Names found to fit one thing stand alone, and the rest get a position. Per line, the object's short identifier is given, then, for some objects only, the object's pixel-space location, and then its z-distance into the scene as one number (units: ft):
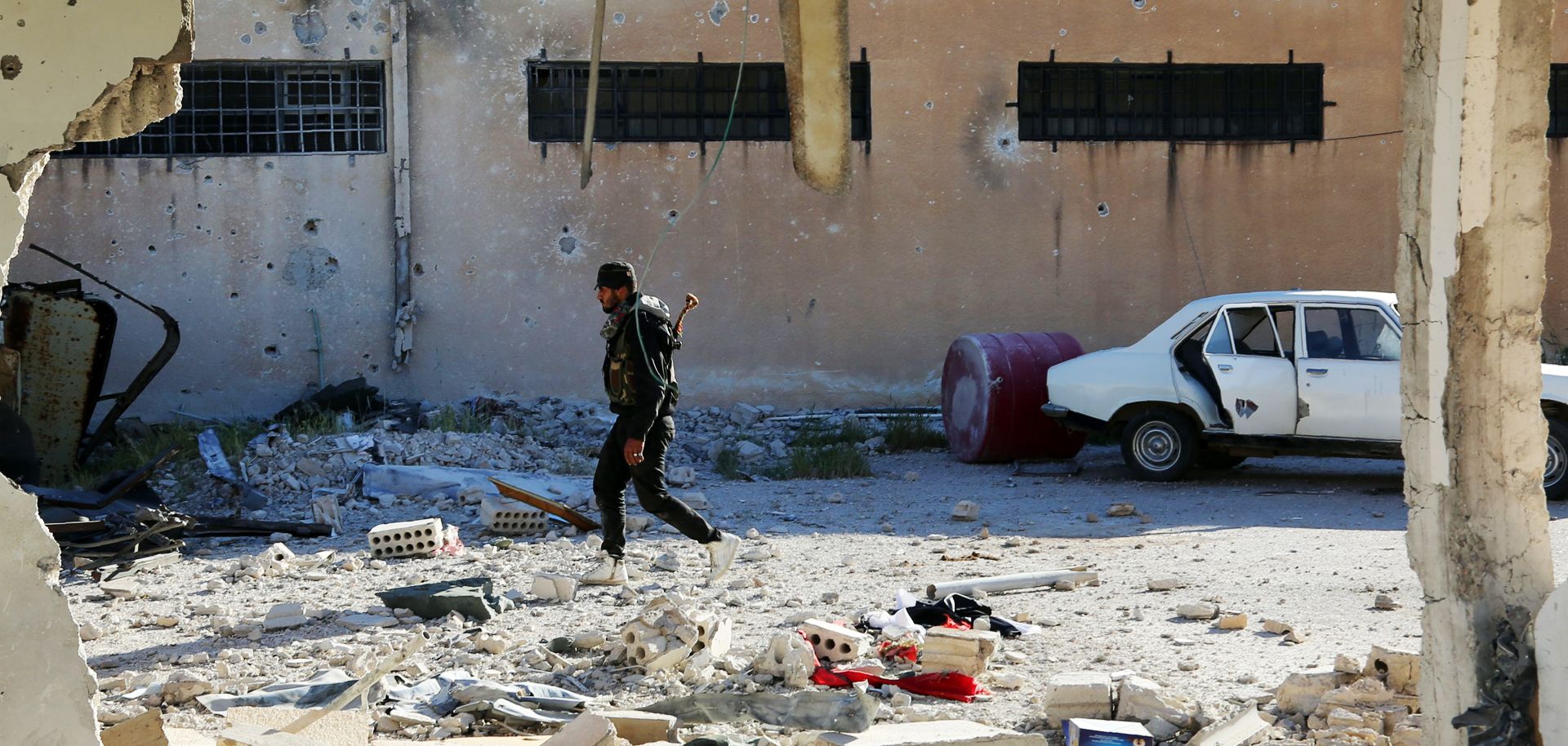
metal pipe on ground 24.18
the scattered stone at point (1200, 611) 22.77
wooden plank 31.53
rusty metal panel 37.40
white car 34.22
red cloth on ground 18.81
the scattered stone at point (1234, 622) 22.02
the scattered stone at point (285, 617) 22.66
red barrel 39.70
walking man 24.79
